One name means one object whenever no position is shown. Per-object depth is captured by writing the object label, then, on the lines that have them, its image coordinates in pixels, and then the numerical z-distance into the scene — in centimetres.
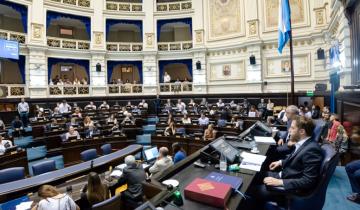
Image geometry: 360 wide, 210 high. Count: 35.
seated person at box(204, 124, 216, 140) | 813
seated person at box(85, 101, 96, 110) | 1447
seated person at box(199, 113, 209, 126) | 989
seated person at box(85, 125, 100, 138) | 904
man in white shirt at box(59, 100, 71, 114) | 1315
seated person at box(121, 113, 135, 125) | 1096
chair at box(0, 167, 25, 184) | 433
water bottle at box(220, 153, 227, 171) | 268
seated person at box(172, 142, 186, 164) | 503
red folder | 185
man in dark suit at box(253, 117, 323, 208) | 228
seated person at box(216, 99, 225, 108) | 1420
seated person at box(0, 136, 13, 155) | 638
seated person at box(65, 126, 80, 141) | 856
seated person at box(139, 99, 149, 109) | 1551
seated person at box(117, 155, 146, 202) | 372
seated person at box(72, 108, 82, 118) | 1194
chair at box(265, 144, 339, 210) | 220
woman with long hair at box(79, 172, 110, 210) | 337
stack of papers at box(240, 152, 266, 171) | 274
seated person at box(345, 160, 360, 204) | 343
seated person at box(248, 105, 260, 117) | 1052
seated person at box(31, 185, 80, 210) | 274
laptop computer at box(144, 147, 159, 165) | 554
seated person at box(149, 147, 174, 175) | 464
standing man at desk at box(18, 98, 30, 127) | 1158
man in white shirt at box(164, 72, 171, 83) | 1777
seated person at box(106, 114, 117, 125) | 1088
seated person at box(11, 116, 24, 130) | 1034
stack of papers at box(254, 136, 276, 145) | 387
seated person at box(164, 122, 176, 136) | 920
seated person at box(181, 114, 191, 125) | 1035
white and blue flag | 617
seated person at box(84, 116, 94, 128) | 988
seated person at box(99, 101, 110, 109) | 1491
